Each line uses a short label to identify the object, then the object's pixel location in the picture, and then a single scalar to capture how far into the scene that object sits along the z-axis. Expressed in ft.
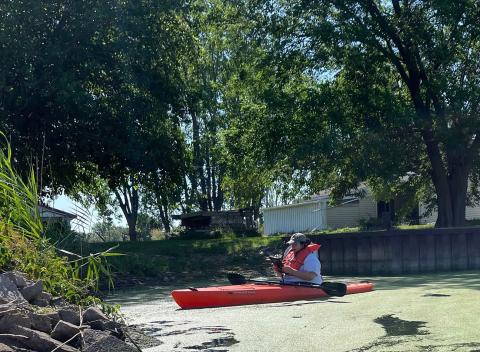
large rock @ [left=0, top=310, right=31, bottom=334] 22.79
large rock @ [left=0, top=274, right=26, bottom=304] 23.77
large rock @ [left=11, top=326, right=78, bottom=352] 22.74
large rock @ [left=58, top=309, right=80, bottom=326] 25.44
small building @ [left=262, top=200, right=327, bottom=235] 158.81
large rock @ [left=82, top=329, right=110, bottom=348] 24.61
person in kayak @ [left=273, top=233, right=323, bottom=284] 45.27
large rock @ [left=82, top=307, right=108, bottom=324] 26.20
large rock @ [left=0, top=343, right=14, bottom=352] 21.45
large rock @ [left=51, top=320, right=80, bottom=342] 24.28
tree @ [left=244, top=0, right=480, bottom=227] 75.36
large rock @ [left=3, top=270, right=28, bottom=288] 25.09
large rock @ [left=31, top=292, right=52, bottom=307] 25.50
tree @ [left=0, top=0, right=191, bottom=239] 69.97
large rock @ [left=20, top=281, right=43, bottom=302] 24.94
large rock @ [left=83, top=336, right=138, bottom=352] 24.41
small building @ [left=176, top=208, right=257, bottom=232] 124.16
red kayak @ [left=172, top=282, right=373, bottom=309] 42.06
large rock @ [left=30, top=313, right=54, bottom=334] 23.91
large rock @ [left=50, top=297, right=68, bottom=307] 26.40
